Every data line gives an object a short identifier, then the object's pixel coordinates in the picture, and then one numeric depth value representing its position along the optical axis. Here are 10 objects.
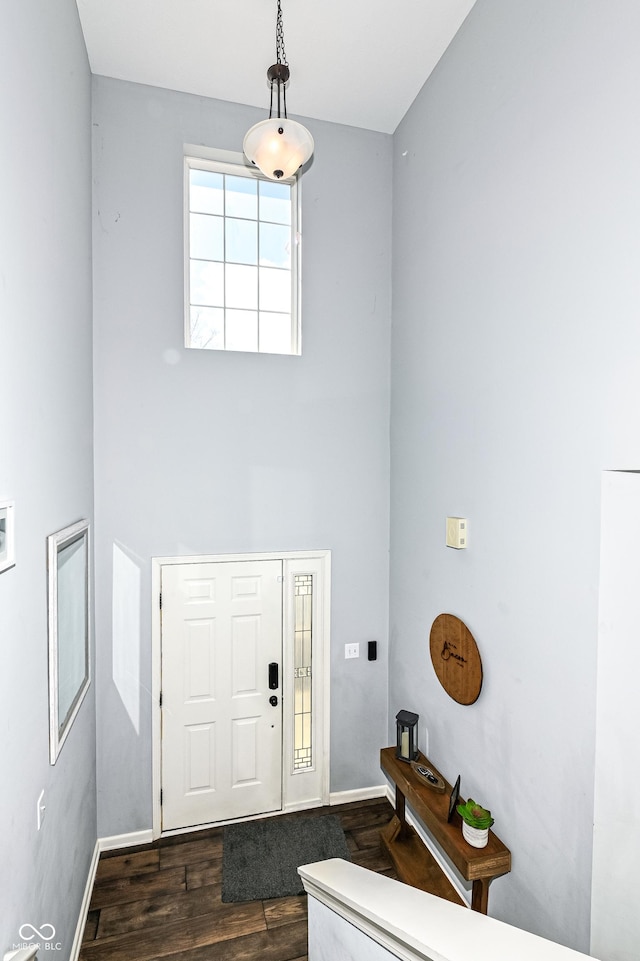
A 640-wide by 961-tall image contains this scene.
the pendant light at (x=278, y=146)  2.26
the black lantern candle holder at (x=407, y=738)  3.26
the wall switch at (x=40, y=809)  1.90
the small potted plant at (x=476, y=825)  2.44
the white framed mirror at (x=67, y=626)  2.14
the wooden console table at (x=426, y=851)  2.38
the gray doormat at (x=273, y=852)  3.03
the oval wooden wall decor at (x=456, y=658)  2.77
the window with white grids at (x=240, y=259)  3.69
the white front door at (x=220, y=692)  3.54
